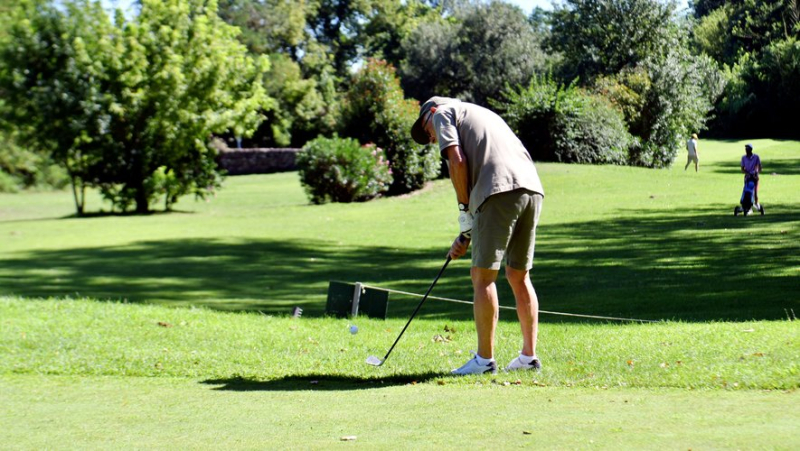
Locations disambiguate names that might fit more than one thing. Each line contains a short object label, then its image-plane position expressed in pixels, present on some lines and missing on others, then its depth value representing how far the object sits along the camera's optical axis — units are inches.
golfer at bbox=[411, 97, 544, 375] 271.7
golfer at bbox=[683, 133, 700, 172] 1476.4
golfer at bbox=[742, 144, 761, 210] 869.8
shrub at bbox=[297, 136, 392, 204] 1250.6
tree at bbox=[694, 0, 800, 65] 2425.6
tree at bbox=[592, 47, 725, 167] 1679.4
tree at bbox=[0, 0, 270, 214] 1277.1
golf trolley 873.5
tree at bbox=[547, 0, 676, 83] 1863.9
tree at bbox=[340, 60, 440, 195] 1338.6
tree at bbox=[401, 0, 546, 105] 2410.2
